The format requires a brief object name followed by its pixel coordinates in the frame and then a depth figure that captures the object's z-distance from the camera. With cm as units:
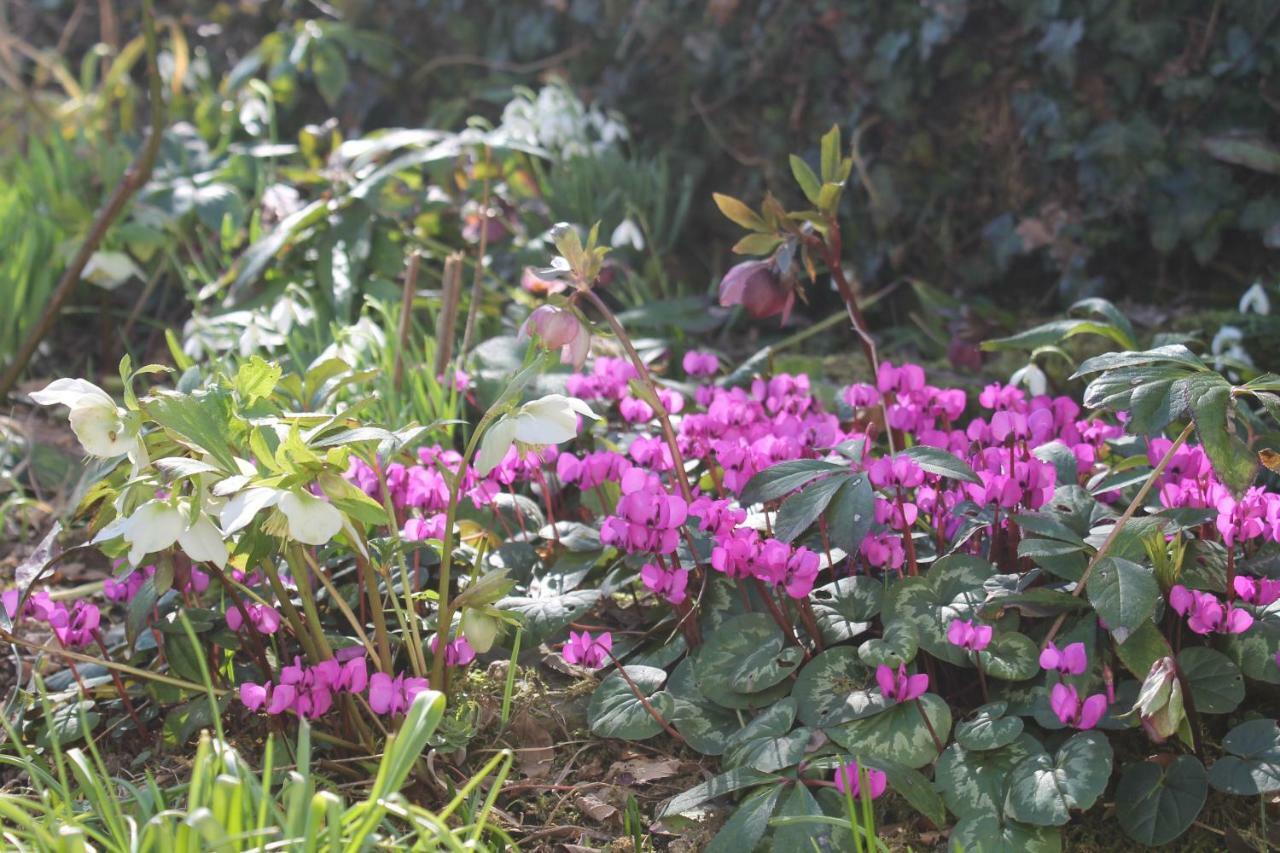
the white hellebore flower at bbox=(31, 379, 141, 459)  113
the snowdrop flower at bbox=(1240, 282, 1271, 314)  211
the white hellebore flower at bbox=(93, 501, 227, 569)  110
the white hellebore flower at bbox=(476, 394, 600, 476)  118
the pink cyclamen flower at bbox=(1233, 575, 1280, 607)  125
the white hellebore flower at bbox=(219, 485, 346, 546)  107
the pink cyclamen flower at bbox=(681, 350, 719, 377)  196
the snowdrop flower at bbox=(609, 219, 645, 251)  268
